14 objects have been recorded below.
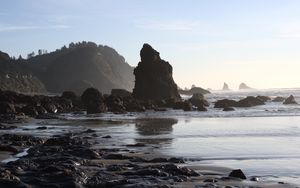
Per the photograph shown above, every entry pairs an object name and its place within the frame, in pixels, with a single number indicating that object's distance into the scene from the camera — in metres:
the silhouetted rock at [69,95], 72.08
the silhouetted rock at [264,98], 82.90
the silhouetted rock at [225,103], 67.85
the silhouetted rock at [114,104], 59.13
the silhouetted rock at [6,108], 47.99
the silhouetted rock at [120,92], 87.24
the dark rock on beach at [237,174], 13.02
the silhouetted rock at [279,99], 93.58
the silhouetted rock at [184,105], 62.08
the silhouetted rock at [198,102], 65.16
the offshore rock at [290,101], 80.78
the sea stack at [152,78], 81.38
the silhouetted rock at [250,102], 70.81
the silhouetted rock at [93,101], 56.56
